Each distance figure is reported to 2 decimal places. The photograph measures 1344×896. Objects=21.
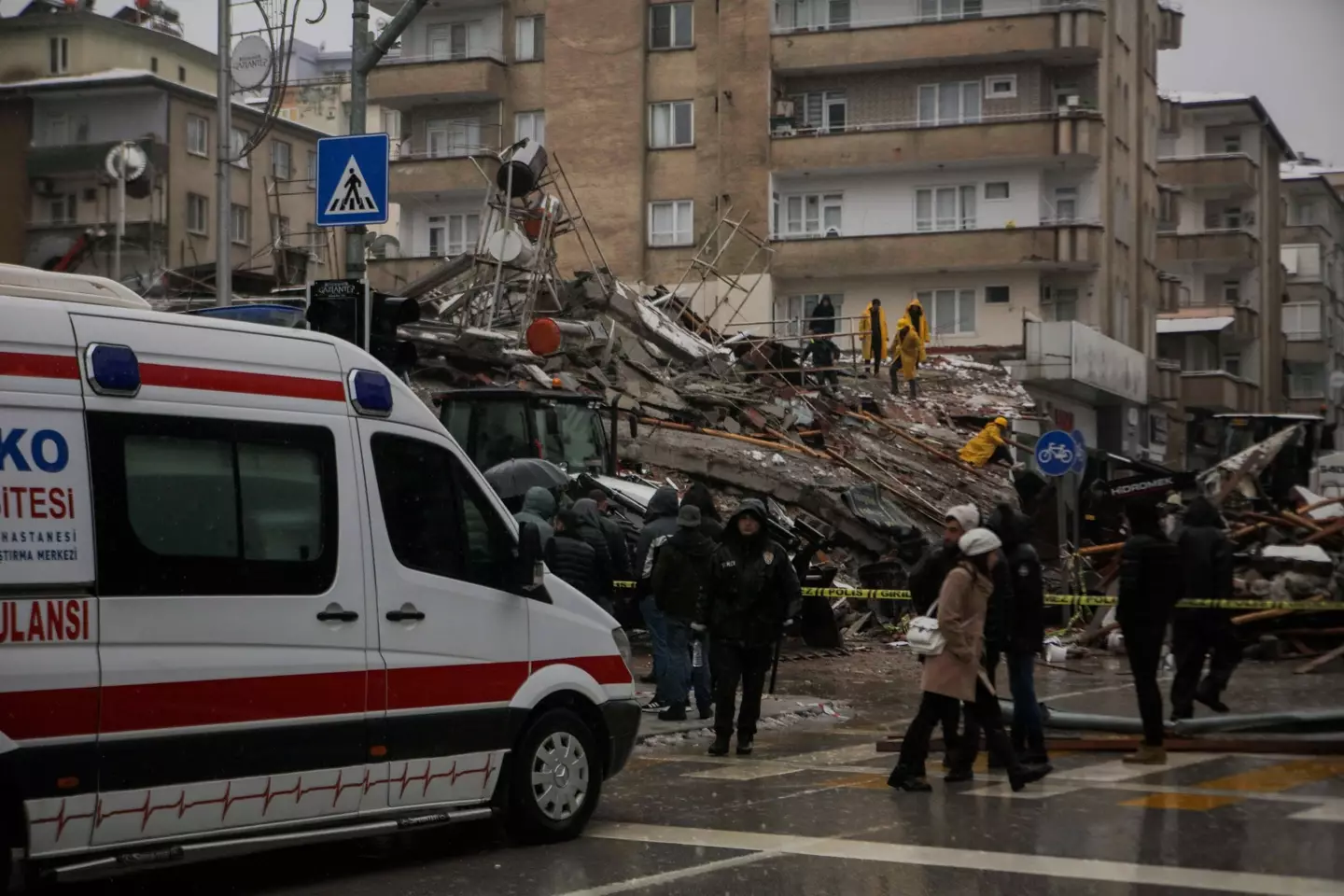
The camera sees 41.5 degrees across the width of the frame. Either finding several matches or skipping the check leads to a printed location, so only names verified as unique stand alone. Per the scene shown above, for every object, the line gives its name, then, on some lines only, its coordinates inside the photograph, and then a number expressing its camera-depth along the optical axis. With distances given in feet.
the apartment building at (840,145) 162.20
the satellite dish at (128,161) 173.99
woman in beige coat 36.27
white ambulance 23.53
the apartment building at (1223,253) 214.48
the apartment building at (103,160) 175.63
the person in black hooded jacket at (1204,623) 49.96
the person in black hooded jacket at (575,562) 46.29
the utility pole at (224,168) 80.28
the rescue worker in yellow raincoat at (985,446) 112.88
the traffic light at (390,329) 42.45
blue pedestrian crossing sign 47.24
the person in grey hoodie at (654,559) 48.78
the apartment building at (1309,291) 272.92
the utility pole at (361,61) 49.90
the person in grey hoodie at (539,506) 49.55
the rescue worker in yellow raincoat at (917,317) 129.80
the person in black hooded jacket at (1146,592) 39.45
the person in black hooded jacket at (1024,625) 38.50
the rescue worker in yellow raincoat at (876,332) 134.72
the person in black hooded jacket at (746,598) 42.06
